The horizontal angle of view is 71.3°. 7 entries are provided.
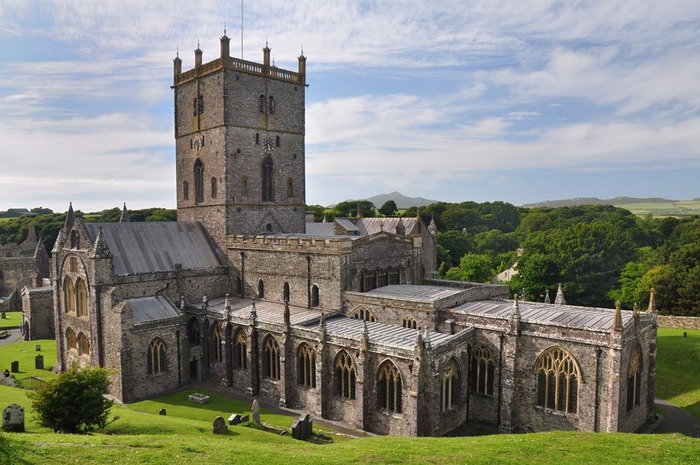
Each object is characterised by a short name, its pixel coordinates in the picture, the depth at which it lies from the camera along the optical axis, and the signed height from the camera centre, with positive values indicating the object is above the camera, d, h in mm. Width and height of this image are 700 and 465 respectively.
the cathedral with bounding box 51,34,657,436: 24766 -6826
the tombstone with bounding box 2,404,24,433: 20812 -9271
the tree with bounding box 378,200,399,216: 120112 -1406
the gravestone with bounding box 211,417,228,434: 23719 -10914
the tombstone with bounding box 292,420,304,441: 24078 -11236
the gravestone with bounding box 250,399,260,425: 26109 -11279
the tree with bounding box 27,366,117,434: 21250 -8850
